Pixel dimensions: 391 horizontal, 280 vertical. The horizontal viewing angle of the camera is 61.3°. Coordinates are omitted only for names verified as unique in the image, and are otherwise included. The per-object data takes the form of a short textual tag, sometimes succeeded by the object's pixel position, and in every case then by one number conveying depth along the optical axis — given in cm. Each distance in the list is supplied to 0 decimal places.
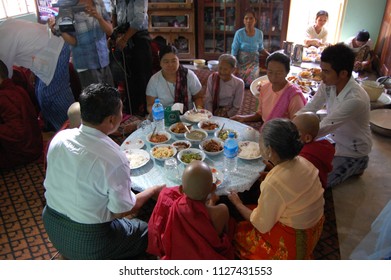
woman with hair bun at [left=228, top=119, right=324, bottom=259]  161
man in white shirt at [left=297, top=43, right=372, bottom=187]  240
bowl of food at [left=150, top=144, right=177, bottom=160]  222
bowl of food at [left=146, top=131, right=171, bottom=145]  242
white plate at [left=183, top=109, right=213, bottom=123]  271
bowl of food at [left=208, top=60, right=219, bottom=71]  477
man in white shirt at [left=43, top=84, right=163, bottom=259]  159
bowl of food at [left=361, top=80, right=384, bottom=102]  375
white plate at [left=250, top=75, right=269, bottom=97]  328
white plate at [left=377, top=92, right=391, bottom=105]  382
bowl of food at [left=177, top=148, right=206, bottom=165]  216
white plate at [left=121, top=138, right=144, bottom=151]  237
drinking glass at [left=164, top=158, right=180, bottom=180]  211
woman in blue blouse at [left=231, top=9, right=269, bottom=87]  475
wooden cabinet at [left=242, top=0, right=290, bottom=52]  534
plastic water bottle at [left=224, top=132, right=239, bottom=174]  212
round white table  201
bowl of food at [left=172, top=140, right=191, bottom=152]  234
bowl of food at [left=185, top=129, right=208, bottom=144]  242
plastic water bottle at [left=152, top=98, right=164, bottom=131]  263
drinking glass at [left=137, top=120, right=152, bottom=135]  260
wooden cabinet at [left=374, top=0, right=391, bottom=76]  491
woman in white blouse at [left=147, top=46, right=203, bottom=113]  296
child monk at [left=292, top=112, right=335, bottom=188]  214
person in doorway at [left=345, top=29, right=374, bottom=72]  500
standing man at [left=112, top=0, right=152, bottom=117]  358
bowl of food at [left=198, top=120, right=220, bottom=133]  258
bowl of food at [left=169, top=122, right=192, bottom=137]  252
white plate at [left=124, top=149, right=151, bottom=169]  215
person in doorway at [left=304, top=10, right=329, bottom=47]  473
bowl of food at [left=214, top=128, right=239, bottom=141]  246
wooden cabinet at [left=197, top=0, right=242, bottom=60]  547
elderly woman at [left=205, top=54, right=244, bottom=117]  319
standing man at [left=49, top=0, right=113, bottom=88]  315
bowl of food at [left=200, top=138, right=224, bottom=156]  223
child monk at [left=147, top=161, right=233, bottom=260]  169
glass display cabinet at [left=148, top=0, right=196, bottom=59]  534
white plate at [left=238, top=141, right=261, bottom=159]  221
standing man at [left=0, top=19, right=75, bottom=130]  324
